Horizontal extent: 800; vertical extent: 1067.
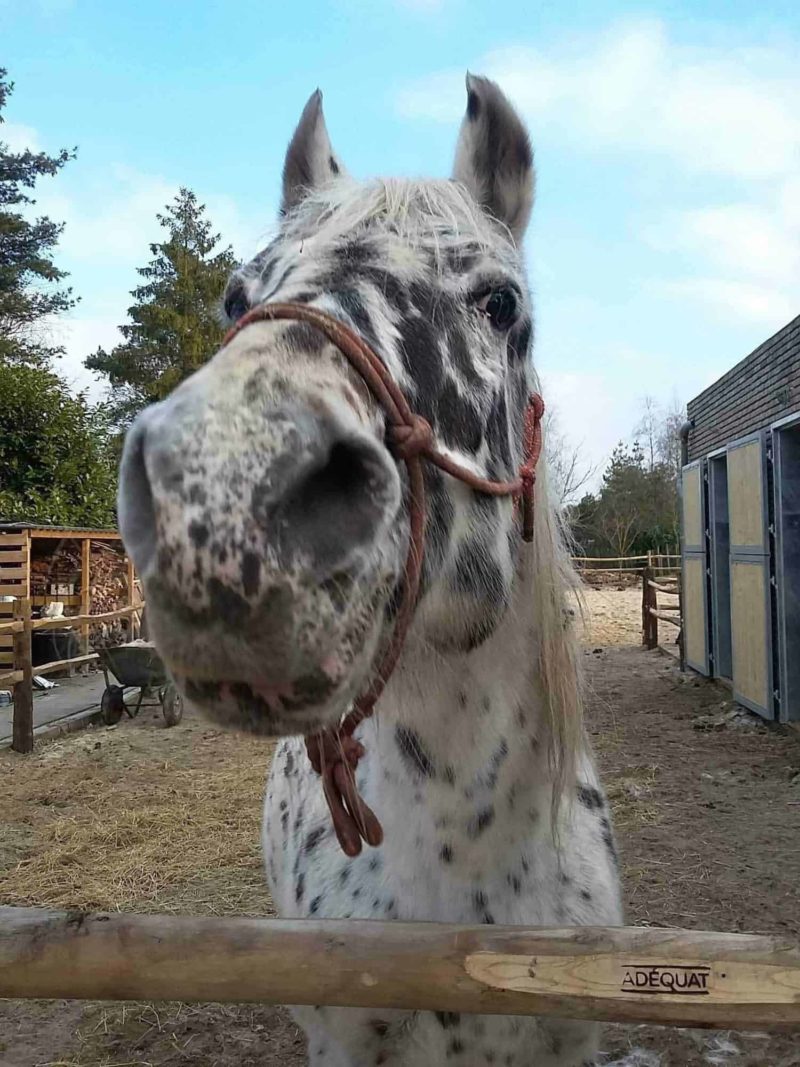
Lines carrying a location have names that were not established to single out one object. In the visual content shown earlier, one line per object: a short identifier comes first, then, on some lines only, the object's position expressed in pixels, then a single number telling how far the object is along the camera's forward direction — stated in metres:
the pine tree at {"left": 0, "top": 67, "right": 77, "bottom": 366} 19.64
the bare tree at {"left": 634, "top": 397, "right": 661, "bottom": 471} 44.72
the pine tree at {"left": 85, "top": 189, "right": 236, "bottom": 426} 23.83
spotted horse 0.95
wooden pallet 11.35
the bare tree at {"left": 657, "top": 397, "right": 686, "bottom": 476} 43.09
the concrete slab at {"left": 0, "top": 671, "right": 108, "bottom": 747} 9.02
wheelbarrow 9.28
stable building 7.86
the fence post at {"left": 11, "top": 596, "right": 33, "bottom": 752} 7.85
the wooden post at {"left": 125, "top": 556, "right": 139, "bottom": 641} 14.07
